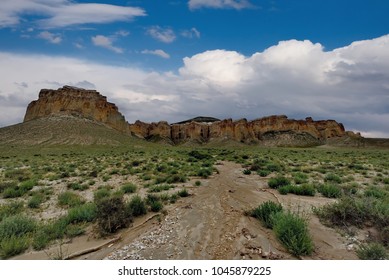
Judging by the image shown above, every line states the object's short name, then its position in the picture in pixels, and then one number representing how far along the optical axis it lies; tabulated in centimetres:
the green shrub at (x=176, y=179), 1514
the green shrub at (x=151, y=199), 949
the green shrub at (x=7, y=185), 1423
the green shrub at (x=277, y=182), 1339
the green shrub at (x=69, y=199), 1127
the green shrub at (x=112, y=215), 740
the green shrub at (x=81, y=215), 838
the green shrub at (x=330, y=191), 1089
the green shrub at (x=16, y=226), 719
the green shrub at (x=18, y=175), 1808
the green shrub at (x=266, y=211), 737
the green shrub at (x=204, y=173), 1733
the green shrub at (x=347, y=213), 717
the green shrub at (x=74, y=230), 726
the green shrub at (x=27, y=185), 1416
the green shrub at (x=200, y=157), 3438
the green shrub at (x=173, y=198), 1029
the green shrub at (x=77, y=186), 1446
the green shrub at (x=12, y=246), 627
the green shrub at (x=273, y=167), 2018
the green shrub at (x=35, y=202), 1088
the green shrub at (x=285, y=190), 1157
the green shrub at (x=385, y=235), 613
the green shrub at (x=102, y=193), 1178
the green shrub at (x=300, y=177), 1455
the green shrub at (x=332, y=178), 1561
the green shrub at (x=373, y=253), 531
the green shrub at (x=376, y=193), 1033
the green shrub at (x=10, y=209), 948
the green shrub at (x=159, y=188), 1281
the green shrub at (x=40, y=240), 656
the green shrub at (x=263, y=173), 1784
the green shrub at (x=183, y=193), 1130
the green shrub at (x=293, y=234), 568
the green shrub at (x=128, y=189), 1300
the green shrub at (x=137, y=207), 855
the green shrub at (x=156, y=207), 904
